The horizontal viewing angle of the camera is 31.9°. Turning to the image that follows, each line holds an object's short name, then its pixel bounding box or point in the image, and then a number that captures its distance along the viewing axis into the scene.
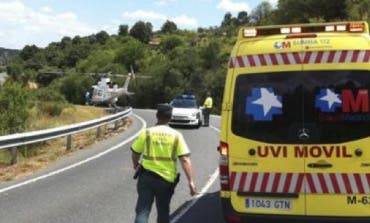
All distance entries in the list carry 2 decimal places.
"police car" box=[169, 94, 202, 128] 30.56
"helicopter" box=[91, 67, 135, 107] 63.79
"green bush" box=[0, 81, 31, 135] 26.89
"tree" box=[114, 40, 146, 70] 163.25
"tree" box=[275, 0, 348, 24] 78.50
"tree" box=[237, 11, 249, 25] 181.85
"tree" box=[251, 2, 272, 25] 139.10
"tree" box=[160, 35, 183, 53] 169.00
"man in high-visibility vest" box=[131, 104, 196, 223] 6.46
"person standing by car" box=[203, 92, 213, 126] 32.31
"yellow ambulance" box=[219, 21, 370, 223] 6.78
